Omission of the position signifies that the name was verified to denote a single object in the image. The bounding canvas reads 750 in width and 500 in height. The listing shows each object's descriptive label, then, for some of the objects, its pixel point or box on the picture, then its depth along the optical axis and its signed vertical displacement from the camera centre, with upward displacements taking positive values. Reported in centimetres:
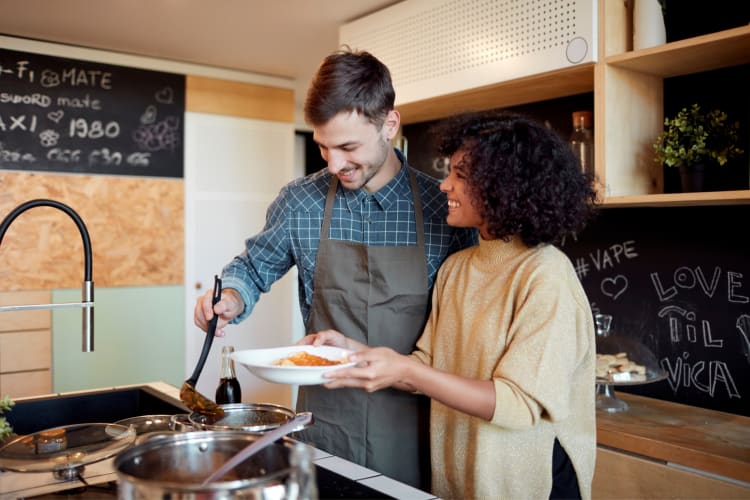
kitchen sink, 185 -40
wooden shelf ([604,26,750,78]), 188 +60
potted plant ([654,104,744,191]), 208 +35
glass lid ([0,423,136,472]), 125 -35
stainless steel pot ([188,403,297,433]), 136 -31
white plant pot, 209 +71
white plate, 121 -20
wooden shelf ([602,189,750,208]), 187 +17
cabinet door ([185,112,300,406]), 405 +30
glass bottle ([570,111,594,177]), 234 +41
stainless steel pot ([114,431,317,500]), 92 -29
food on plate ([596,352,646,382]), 217 -34
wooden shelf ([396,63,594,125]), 234 +63
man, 171 +3
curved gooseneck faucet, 131 -5
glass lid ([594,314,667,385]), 217 -32
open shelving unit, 201 +53
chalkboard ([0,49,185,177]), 348 +77
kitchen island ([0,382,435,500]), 115 -38
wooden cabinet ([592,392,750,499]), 179 -53
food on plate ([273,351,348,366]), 134 -20
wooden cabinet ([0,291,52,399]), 347 -43
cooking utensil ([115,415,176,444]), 143 -35
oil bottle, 166 -30
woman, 130 -16
